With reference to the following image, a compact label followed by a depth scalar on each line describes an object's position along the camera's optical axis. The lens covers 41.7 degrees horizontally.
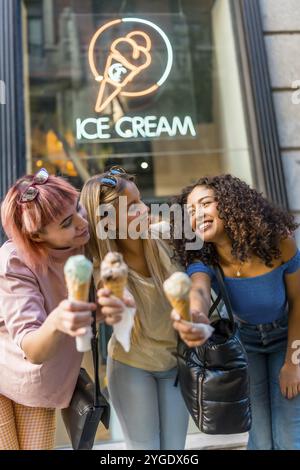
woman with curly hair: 1.68
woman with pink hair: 1.42
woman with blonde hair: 1.65
